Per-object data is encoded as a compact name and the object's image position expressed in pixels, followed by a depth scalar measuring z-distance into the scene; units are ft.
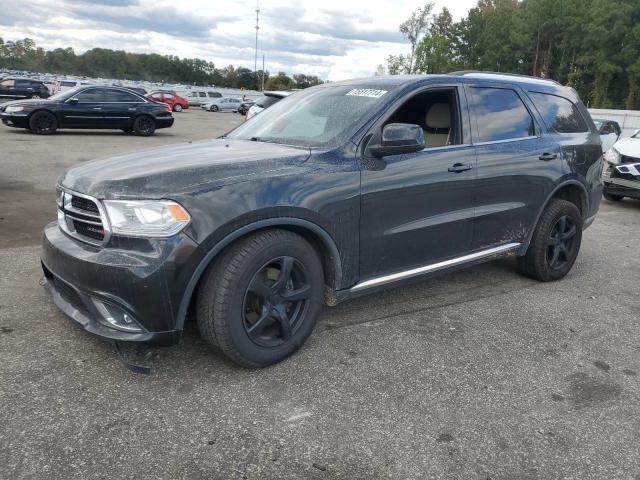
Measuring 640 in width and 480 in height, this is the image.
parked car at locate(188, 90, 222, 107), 152.87
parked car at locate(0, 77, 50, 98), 92.17
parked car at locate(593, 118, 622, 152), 49.32
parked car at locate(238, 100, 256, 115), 138.36
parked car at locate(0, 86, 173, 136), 50.31
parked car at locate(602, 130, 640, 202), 28.81
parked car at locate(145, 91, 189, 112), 116.45
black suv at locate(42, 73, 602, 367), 8.98
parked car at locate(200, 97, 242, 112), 145.79
